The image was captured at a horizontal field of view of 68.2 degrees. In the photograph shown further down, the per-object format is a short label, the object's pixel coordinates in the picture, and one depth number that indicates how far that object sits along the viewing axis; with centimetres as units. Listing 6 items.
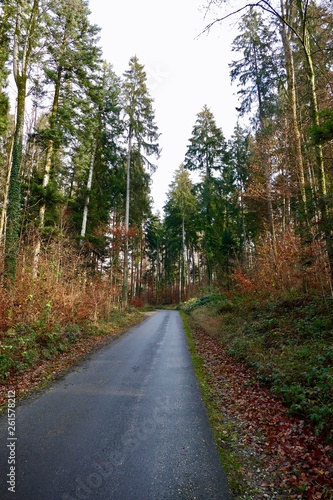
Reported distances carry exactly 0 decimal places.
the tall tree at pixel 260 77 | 1172
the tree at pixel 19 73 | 873
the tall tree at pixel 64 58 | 1127
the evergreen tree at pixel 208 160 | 2303
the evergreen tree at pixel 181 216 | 2959
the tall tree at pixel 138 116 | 1952
